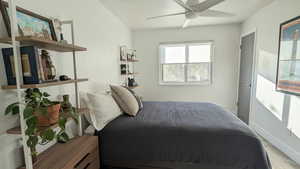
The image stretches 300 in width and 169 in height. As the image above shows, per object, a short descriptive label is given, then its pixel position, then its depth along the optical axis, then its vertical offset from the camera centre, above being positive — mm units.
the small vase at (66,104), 1244 -282
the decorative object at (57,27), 1307 +439
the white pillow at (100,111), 1564 -438
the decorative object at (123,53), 3117 +434
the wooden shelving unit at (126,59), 3131 +306
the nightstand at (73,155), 1064 -683
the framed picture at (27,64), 911 +63
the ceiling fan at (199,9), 1834 +888
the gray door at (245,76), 3096 -130
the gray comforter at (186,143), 1369 -730
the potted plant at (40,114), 843 -293
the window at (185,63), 3824 +225
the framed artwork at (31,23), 948 +400
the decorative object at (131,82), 3373 -241
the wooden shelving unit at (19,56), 812 +94
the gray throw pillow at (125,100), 1872 -384
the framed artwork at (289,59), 1851 +159
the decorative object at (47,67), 1074 +50
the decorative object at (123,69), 3125 +72
